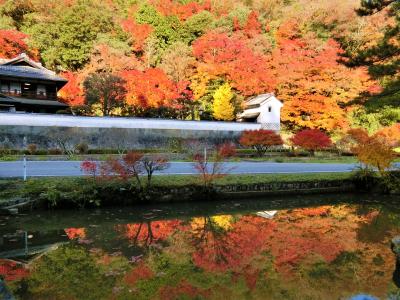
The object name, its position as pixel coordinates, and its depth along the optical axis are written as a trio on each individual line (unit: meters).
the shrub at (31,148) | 21.75
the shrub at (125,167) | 11.58
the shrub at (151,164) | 12.02
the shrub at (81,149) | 23.08
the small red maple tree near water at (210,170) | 12.67
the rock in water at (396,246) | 6.48
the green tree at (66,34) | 35.34
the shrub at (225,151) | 14.02
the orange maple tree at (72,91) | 33.65
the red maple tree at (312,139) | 24.12
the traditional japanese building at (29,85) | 29.33
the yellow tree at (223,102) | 33.03
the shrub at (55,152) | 22.11
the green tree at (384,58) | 13.38
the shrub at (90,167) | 11.75
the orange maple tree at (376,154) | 14.53
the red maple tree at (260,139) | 24.08
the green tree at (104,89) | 29.47
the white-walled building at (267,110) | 33.66
